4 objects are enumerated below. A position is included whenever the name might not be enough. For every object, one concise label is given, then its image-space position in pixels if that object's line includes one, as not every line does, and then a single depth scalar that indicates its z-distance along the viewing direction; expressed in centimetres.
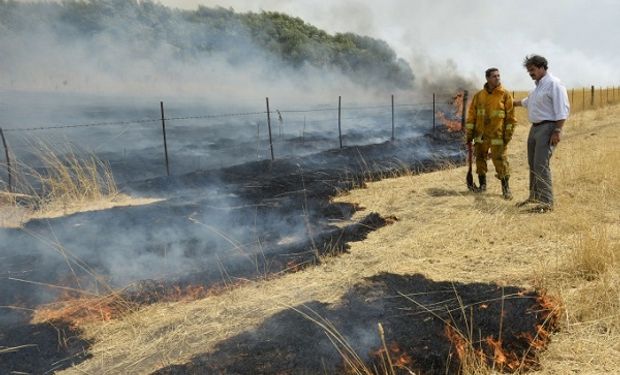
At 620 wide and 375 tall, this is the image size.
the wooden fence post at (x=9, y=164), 759
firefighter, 652
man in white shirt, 548
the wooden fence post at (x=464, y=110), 1437
